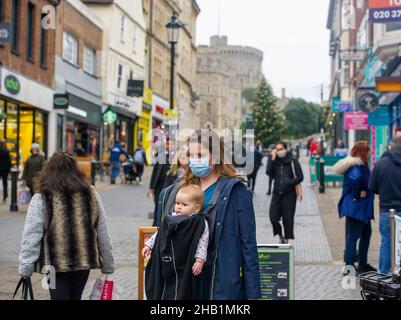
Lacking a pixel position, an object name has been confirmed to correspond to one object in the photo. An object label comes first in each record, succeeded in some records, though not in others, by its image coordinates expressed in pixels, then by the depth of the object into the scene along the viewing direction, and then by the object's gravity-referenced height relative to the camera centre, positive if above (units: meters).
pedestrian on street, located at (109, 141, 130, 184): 28.08 +0.19
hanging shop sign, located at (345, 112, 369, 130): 26.88 +1.79
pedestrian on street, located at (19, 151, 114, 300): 5.57 -0.50
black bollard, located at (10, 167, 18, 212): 17.44 -0.77
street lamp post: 22.19 +4.20
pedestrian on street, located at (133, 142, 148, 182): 28.53 +0.16
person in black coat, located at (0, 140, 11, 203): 19.95 +0.04
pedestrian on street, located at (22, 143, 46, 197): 16.41 -0.03
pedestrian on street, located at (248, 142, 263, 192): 24.27 +0.11
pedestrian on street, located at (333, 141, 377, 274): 9.91 -0.47
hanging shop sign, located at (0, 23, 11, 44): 17.23 +3.15
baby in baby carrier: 4.70 -0.55
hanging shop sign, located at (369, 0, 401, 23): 15.61 +3.47
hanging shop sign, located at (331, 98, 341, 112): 40.19 +3.64
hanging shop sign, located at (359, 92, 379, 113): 23.84 +2.26
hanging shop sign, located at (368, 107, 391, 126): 24.88 +1.78
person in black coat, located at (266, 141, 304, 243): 11.89 -0.41
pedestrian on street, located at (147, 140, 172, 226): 12.41 -0.13
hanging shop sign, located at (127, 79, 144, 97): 41.56 +4.50
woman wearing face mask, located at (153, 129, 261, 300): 4.72 -0.53
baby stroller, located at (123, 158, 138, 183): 28.50 -0.26
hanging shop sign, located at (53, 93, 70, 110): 29.84 +2.66
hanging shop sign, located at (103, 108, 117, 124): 35.31 +2.48
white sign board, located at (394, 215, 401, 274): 7.47 -0.80
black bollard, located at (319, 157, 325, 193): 24.12 -0.39
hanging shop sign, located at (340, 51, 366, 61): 28.25 +4.45
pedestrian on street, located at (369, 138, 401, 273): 9.07 -0.26
